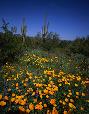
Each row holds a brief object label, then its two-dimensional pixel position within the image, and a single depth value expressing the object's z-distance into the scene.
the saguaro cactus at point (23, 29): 14.45
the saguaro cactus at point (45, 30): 14.04
